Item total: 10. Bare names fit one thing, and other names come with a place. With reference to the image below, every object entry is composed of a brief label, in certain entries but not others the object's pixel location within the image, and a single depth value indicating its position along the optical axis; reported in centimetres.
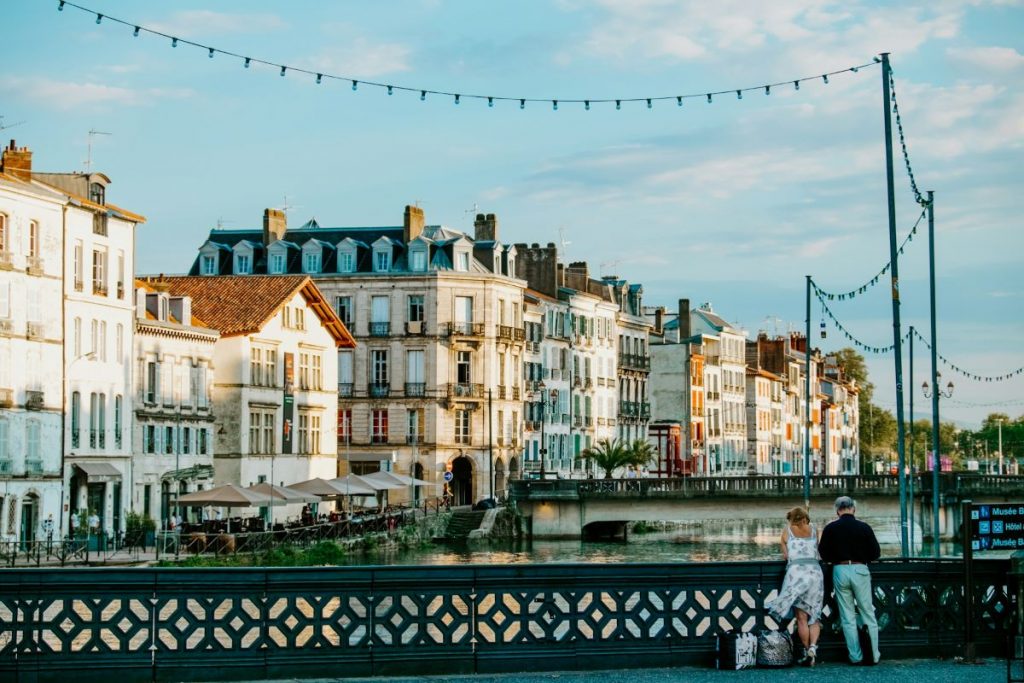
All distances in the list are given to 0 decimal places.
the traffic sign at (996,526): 2084
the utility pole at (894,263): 3881
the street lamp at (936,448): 4953
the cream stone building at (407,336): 8956
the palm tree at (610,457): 9700
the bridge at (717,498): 7325
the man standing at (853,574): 2058
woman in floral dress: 2044
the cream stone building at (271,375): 7100
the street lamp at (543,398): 9954
